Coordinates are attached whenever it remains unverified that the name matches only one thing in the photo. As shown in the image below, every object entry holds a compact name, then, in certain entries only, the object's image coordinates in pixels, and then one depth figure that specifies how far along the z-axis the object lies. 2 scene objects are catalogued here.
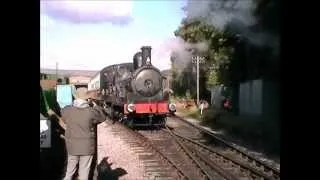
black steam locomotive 11.52
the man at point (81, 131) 3.52
